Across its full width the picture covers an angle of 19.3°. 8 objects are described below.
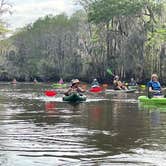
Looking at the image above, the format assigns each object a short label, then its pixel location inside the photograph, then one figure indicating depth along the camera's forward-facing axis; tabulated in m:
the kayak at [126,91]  37.59
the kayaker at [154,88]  23.77
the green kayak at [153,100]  22.50
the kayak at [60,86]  52.74
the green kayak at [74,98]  26.06
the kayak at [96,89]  40.05
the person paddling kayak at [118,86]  38.91
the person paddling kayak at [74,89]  26.67
